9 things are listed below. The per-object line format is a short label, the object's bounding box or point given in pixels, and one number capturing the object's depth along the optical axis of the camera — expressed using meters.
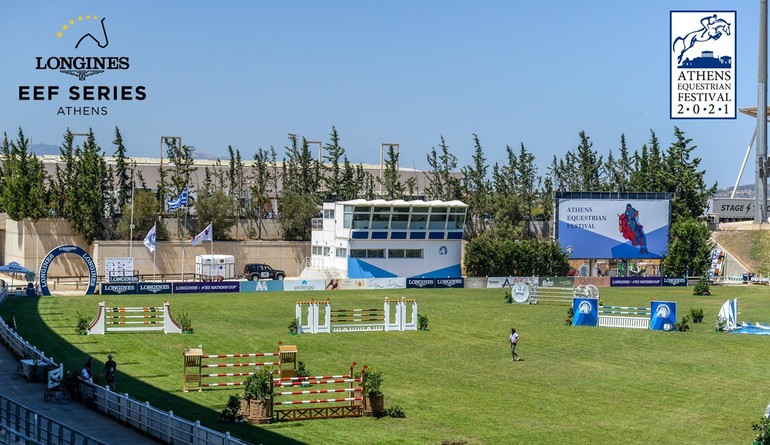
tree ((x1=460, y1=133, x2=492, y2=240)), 126.06
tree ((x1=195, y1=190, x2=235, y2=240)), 109.56
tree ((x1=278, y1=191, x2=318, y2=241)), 112.75
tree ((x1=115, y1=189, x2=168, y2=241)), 104.94
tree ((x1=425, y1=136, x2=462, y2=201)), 133.38
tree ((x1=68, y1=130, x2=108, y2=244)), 100.94
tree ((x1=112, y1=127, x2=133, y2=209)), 113.62
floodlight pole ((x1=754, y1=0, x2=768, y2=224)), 116.06
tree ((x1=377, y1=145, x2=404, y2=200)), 122.31
